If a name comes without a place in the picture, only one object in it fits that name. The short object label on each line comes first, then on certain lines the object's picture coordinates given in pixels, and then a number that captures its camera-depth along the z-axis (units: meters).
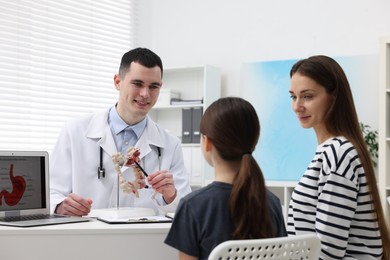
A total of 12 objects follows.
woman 1.77
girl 1.64
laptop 2.13
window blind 4.78
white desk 1.91
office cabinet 5.60
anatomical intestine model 2.29
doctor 2.70
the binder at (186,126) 5.69
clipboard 2.05
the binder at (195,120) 5.64
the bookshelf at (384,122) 4.46
